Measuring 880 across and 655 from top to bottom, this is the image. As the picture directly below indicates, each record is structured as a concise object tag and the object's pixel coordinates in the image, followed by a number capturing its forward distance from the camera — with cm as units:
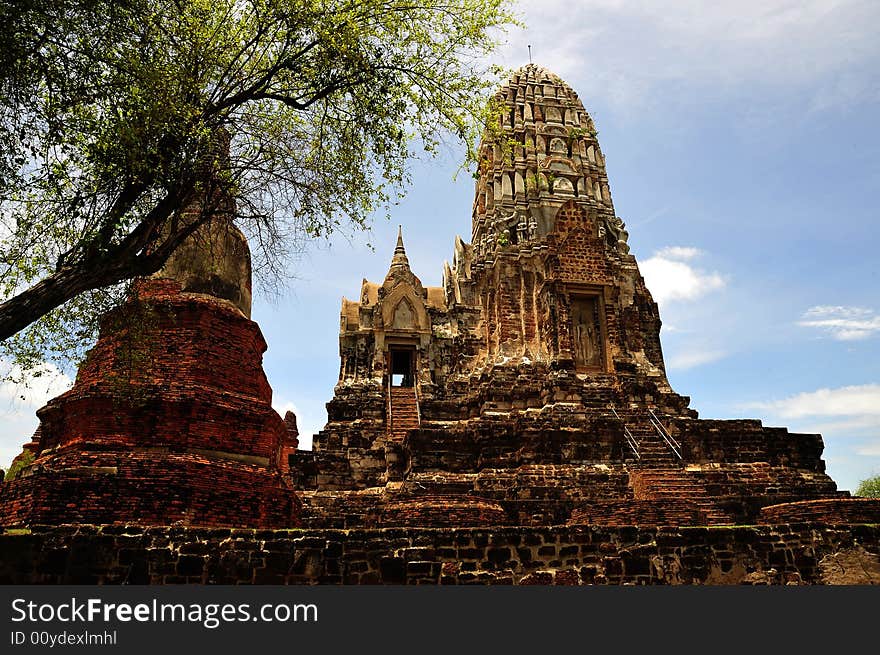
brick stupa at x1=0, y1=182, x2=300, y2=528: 714
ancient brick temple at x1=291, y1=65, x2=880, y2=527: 1412
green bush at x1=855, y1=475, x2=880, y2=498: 3872
